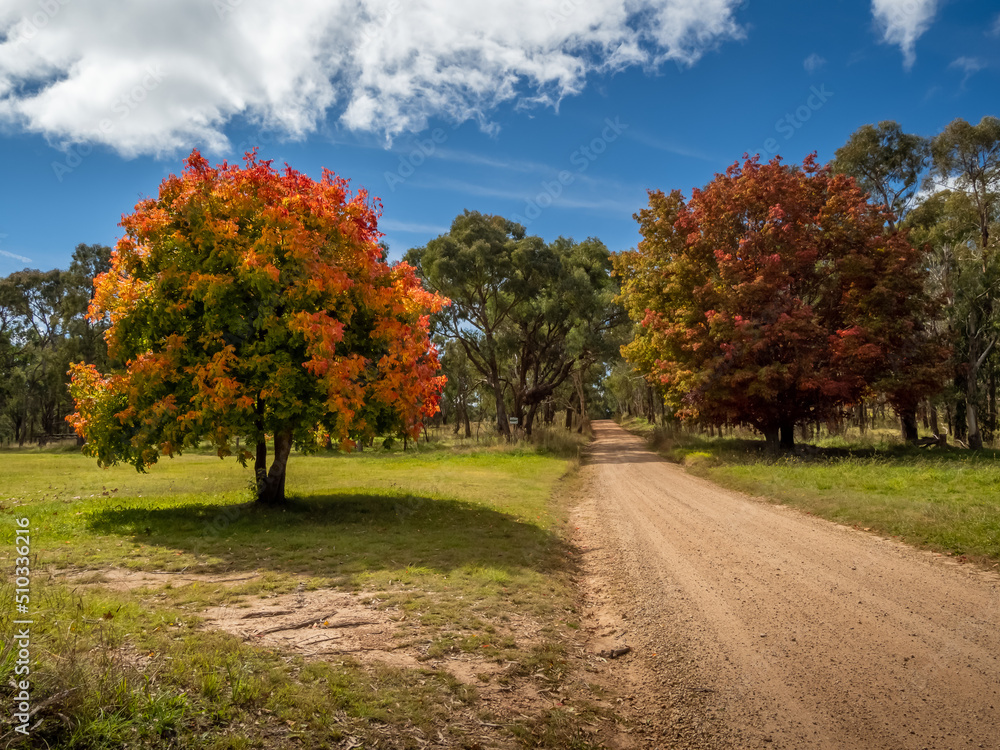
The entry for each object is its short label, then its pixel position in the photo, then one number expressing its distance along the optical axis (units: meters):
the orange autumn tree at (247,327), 11.20
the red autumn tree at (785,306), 21.84
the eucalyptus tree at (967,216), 25.09
